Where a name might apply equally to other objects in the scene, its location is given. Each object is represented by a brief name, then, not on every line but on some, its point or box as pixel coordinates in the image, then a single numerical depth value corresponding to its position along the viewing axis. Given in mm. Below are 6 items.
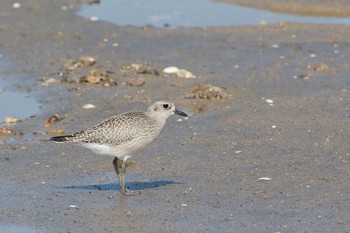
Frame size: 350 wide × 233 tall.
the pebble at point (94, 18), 21391
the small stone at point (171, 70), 16805
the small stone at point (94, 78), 15969
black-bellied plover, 10961
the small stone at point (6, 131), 13328
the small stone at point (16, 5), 22812
